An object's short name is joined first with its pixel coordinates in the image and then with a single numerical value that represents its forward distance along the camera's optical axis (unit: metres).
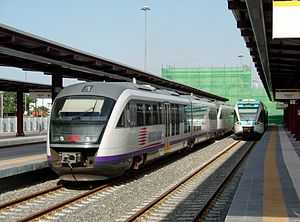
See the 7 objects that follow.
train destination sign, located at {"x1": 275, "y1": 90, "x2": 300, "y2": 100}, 38.83
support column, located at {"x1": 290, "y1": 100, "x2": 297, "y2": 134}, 40.34
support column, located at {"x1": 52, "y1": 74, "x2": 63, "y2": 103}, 22.16
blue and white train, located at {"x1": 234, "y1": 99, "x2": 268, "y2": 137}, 35.84
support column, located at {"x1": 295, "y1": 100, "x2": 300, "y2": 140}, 35.19
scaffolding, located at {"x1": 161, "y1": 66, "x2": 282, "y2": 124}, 80.50
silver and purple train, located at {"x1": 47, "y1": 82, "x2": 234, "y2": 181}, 13.10
